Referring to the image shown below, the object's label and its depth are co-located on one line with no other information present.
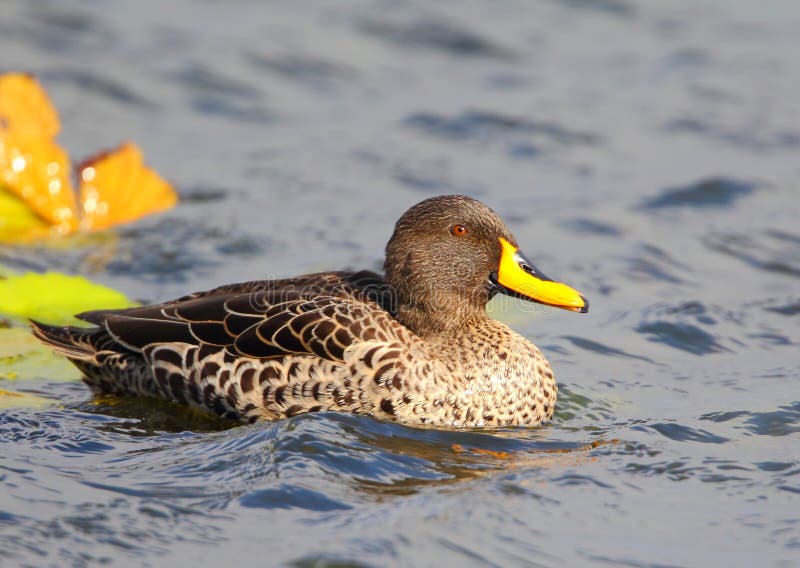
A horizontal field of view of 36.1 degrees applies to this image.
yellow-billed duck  7.82
